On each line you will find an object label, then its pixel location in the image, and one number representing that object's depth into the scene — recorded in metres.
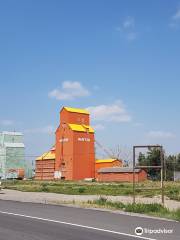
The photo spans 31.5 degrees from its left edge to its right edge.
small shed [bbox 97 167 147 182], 60.56
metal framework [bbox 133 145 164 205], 14.95
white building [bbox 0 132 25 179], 64.14
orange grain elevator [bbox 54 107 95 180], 63.72
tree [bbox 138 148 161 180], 66.21
